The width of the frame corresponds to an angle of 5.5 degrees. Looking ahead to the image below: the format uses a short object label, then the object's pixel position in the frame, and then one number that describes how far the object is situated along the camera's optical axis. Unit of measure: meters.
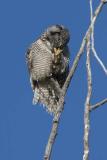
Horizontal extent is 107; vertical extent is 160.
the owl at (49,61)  12.32
